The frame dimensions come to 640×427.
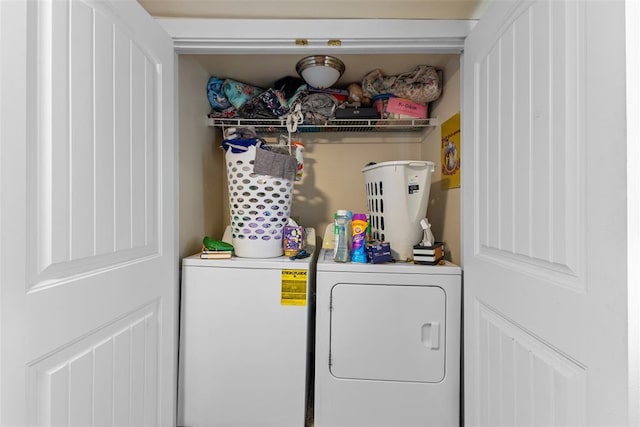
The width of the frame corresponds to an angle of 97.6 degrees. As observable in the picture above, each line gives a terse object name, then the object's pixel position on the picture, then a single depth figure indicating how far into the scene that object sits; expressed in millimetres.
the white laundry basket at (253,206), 1389
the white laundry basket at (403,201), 1396
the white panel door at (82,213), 610
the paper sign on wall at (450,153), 1451
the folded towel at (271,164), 1358
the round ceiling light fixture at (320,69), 1552
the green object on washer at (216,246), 1415
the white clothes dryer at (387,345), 1271
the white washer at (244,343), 1322
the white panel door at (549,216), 546
